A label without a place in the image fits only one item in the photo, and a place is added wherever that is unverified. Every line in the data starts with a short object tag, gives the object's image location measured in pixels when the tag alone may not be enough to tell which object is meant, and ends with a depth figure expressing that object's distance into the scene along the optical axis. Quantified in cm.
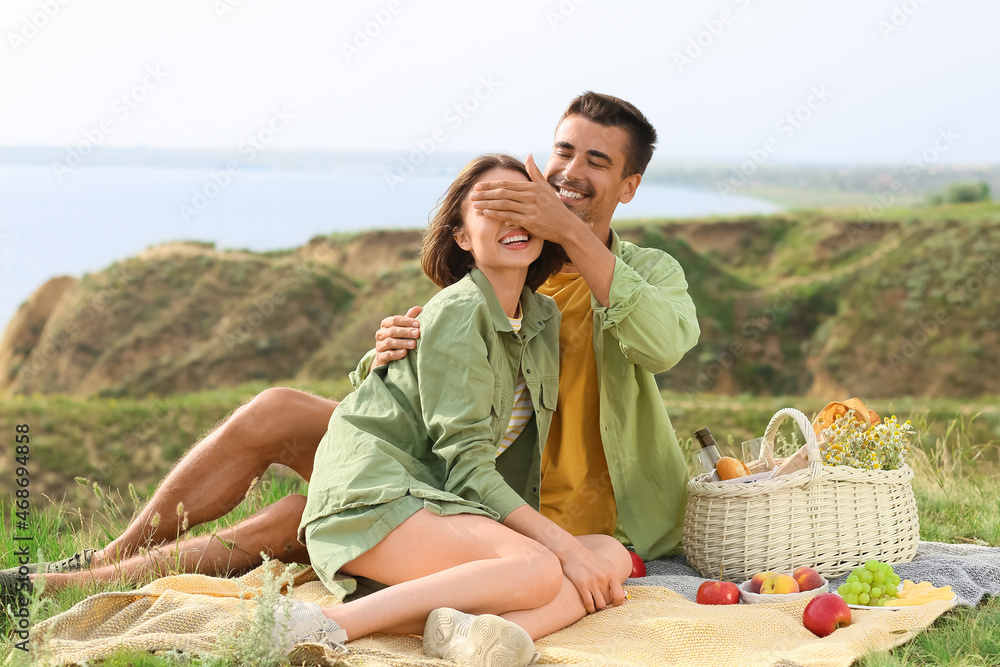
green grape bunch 303
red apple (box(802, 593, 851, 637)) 287
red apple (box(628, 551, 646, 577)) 355
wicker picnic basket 337
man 320
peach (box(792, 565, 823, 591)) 322
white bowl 313
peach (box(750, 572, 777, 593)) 328
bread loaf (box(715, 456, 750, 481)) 359
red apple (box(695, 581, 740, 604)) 317
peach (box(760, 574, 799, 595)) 321
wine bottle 374
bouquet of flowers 352
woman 257
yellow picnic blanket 239
